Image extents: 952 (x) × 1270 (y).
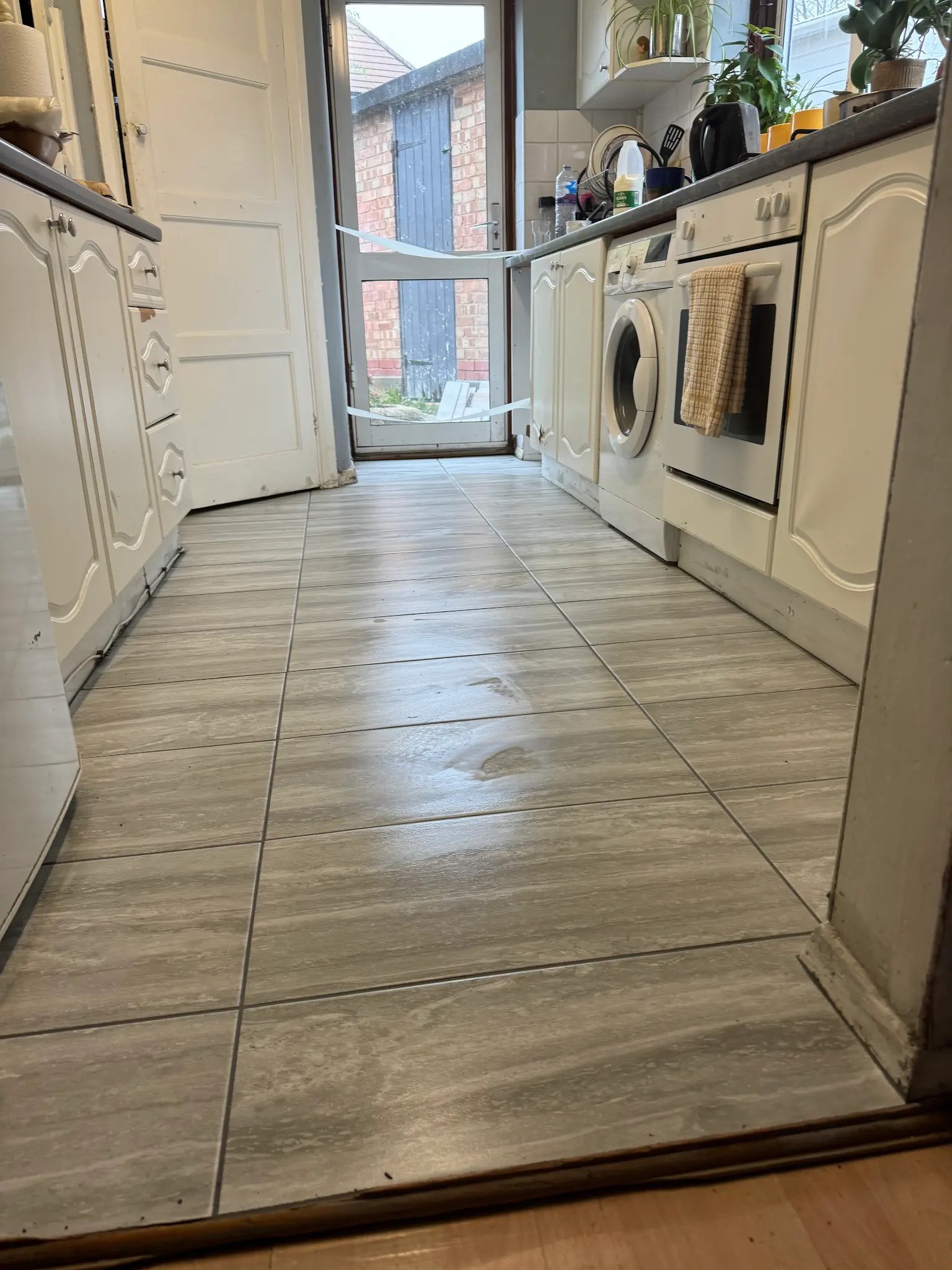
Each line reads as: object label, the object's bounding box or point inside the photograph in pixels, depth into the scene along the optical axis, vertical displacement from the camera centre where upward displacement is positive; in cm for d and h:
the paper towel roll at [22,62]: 184 +59
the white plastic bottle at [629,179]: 293 +52
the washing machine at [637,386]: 235 -14
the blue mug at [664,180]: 254 +44
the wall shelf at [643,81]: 325 +97
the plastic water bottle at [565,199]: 358 +55
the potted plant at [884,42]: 173 +57
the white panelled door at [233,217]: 304 +46
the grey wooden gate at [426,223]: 416 +56
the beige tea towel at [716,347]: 182 -2
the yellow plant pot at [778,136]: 213 +47
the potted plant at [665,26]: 312 +109
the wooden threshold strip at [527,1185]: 69 -67
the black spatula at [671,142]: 307 +66
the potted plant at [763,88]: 236 +65
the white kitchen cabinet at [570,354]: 288 -5
